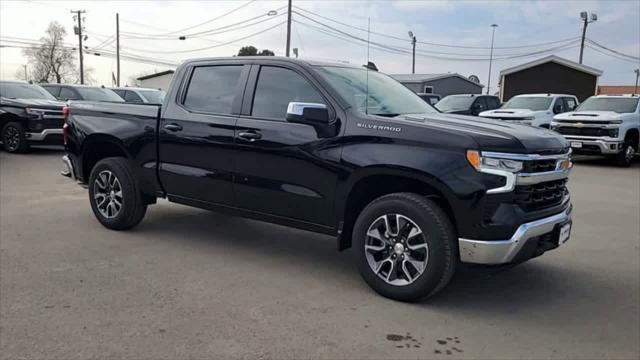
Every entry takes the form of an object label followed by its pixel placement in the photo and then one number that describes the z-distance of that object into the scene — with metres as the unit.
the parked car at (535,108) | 16.55
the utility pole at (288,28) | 33.97
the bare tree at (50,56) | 79.94
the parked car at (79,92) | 15.77
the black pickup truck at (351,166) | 4.07
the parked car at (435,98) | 20.87
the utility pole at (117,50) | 53.42
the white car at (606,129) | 14.22
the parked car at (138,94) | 17.94
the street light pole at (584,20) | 51.22
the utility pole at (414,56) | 56.56
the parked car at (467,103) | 19.27
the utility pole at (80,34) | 58.52
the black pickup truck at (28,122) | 13.28
